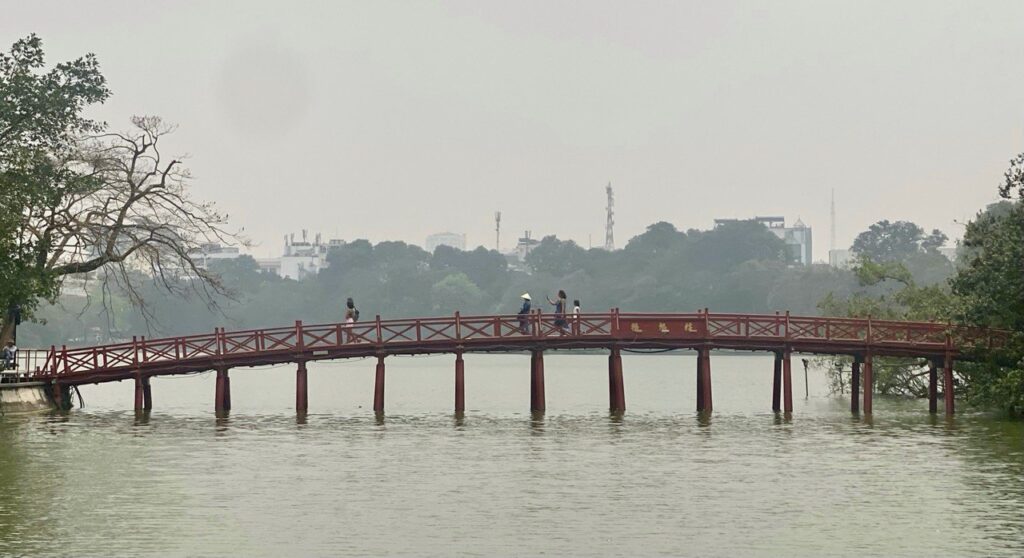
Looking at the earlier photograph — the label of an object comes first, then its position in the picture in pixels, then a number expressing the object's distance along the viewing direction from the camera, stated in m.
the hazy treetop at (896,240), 181.25
